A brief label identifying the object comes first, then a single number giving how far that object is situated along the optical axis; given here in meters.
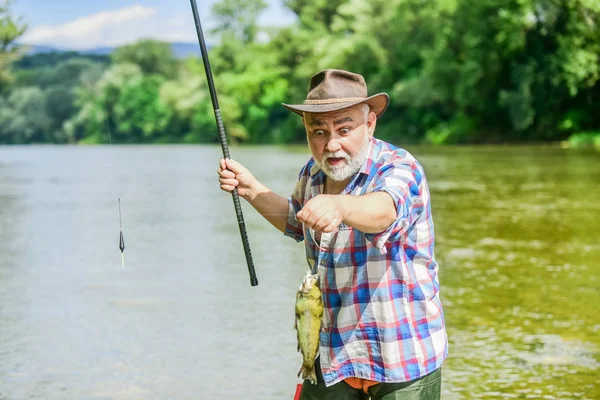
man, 3.02
